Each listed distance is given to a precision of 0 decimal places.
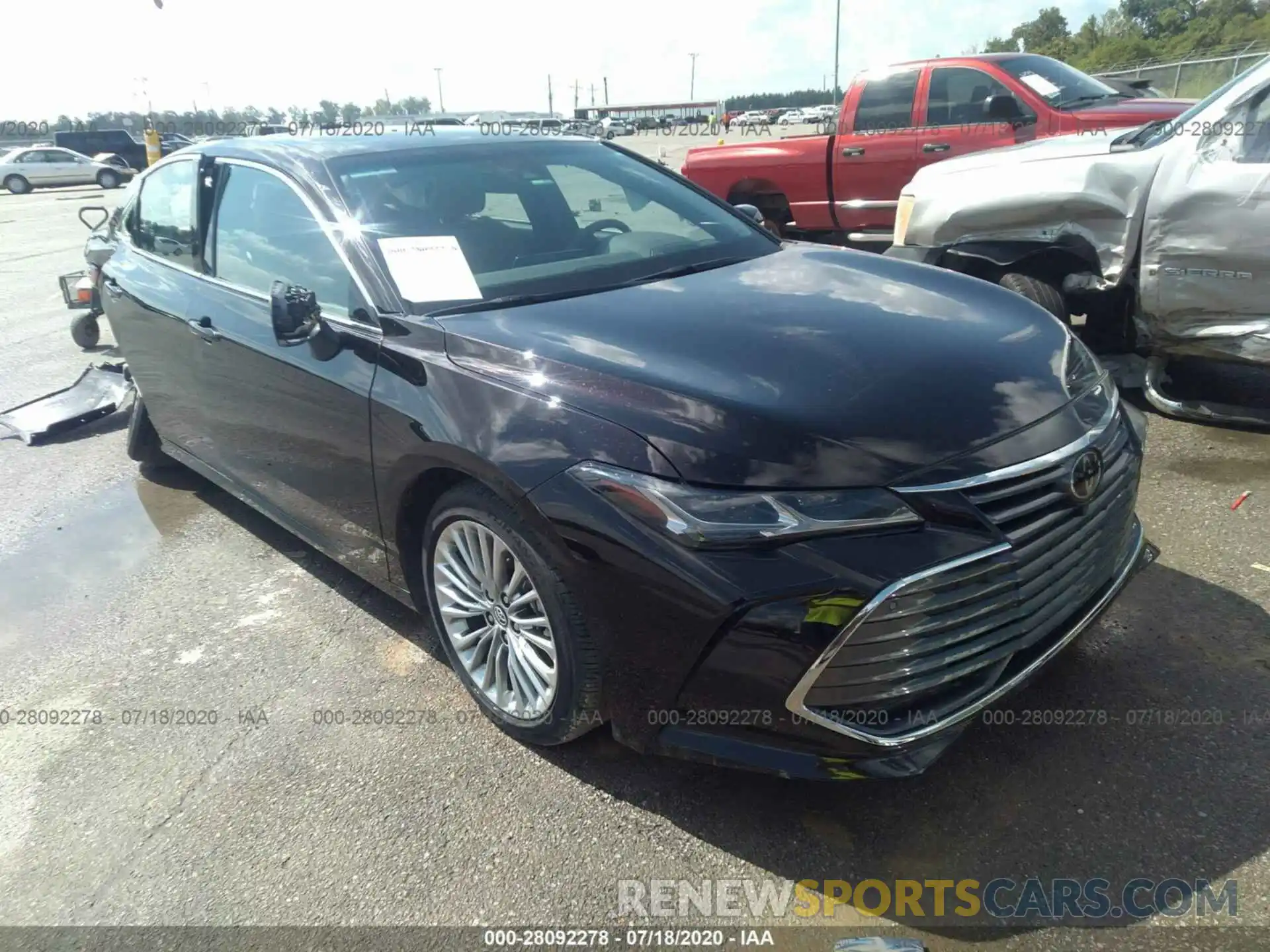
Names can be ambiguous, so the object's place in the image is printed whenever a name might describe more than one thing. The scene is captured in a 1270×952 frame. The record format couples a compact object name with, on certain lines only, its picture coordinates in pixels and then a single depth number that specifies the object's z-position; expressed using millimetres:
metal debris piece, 5902
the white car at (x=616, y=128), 41831
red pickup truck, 8039
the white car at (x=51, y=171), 32562
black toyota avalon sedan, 2104
